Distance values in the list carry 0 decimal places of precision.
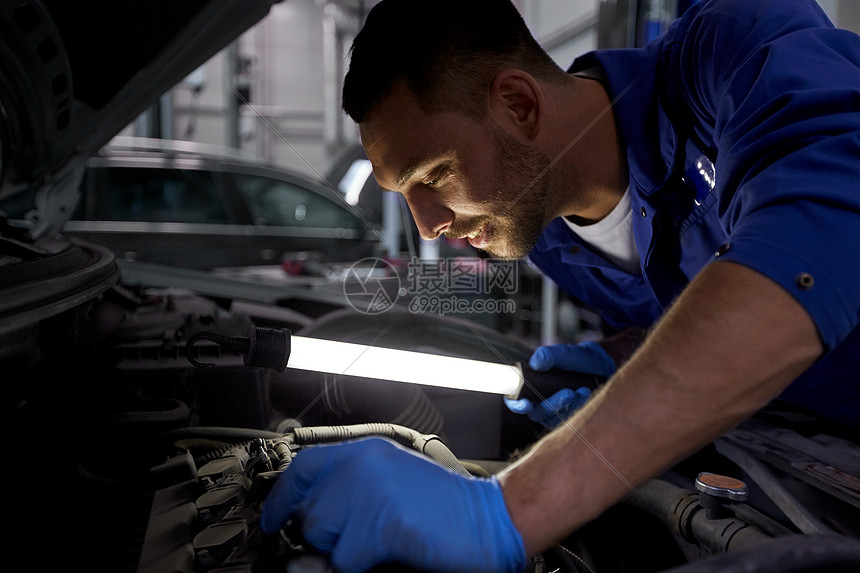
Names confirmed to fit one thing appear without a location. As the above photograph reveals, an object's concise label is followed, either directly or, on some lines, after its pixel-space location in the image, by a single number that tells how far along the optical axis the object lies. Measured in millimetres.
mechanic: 593
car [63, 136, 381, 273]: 4004
